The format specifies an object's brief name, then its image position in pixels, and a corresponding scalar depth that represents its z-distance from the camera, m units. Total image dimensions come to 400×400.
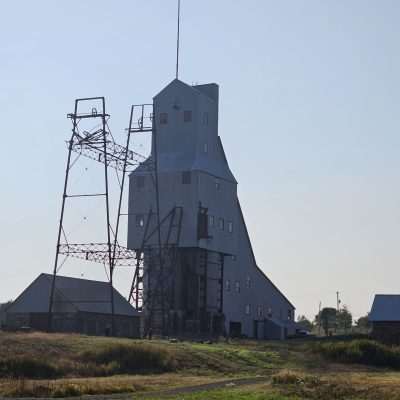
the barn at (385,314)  80.38
